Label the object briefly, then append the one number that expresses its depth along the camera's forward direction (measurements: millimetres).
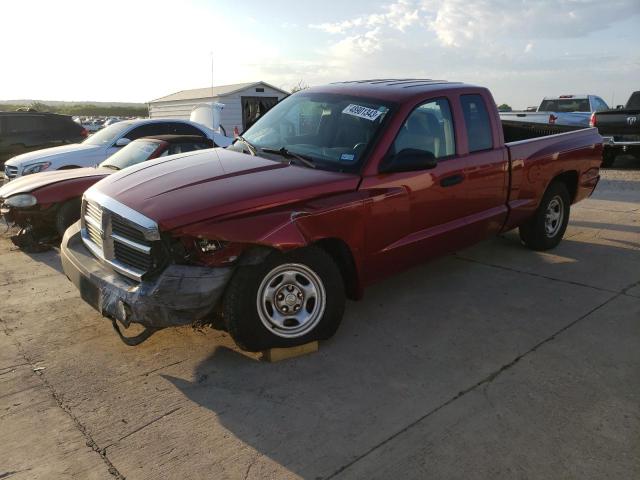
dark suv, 13422
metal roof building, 24859
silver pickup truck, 14211
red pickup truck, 3230
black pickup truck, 12766
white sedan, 8961
